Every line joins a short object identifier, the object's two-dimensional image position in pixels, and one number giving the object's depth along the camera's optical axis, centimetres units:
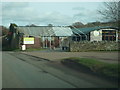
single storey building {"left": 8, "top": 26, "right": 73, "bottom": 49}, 6084
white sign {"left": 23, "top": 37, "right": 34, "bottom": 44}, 5943
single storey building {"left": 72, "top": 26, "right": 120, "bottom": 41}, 5809
